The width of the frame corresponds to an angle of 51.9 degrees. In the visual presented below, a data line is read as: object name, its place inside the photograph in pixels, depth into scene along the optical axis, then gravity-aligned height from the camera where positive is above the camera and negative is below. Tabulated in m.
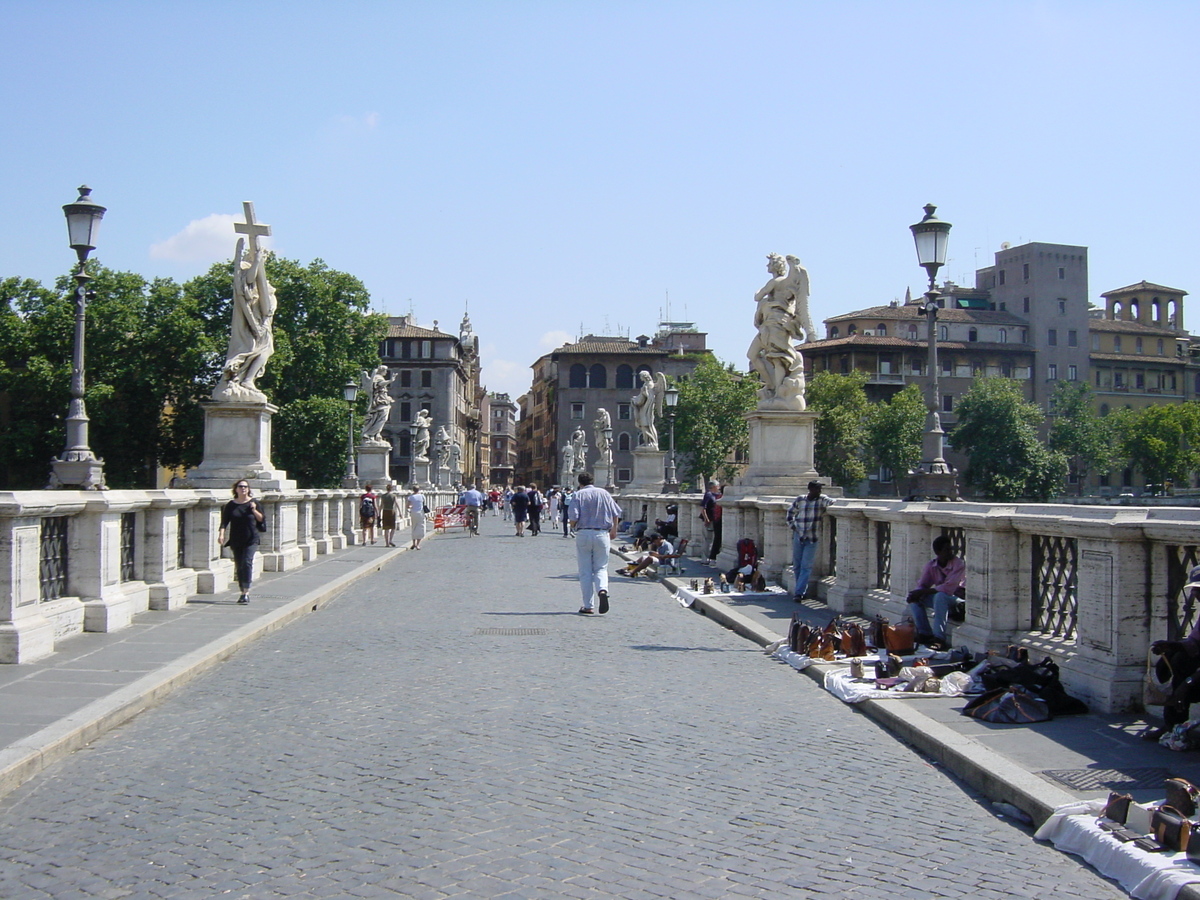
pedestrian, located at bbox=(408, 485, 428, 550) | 32.81 -1.24
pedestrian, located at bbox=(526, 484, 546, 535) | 43.78 -1.33
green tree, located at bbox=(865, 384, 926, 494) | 89.75 +3.48
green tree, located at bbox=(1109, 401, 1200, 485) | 96.19 +3.04
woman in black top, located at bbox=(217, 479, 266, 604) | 14.40 -0.64
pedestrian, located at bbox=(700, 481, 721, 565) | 22.38 -0.72
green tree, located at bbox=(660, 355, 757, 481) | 87.94 +4.16
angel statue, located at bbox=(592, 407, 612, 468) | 59.38 +1.87
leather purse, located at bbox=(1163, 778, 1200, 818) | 5.08 -1.32
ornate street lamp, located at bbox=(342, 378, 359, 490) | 36.31 +0.60
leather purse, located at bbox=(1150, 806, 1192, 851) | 4.88 -1.40
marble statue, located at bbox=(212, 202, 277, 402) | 19.00 +2.44
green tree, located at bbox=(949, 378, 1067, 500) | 87.44 +2.21
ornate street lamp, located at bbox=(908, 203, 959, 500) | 15.40 +1.74
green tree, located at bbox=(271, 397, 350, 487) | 56.88 +1.82
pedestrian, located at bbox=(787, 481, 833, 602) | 15.34 -0.62
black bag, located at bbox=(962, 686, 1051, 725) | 7.62 -1.45
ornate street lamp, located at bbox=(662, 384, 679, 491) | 41.81 +2.55
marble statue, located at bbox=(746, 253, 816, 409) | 19.42 +2.37
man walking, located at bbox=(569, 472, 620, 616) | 15.47 -0.76
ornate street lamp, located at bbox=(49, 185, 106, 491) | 15.09 +1.00
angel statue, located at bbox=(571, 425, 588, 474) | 71.81 +1.60
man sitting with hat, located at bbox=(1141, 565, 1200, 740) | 6.63 -1.04
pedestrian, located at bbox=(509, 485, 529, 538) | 42.38 -1.12
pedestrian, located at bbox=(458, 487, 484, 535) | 42.81 -1.10
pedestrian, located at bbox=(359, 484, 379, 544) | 31.70 -0.96
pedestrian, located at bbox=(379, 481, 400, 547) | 31.52 -1.01
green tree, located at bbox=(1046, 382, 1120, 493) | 94.81 +3.67
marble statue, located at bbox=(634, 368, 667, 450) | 46.69 +2.52
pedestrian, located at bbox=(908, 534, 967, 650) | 10.68 -1.00
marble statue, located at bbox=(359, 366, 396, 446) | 42.31 +2.30
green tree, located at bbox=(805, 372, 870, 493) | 86.69 +3.61
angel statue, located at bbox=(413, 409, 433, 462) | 59.25 +1.82
